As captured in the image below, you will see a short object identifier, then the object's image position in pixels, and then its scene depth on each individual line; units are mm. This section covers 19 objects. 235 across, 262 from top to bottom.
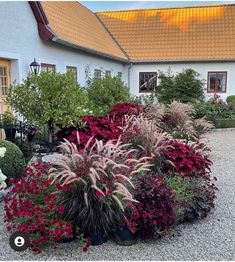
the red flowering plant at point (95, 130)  4776
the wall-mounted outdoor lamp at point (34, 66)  8305
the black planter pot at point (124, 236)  3508
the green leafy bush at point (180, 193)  3908
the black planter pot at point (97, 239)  3471
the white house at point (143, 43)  12273
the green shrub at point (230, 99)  17056
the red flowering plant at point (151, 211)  3514
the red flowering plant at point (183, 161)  4543
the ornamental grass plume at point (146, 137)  4625
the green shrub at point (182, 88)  16906
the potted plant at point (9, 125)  6250
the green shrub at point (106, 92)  11008
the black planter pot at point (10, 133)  6250
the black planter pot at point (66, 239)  3469
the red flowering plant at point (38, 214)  3295
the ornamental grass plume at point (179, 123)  7449
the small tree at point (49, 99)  5375
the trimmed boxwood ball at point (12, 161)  4953
